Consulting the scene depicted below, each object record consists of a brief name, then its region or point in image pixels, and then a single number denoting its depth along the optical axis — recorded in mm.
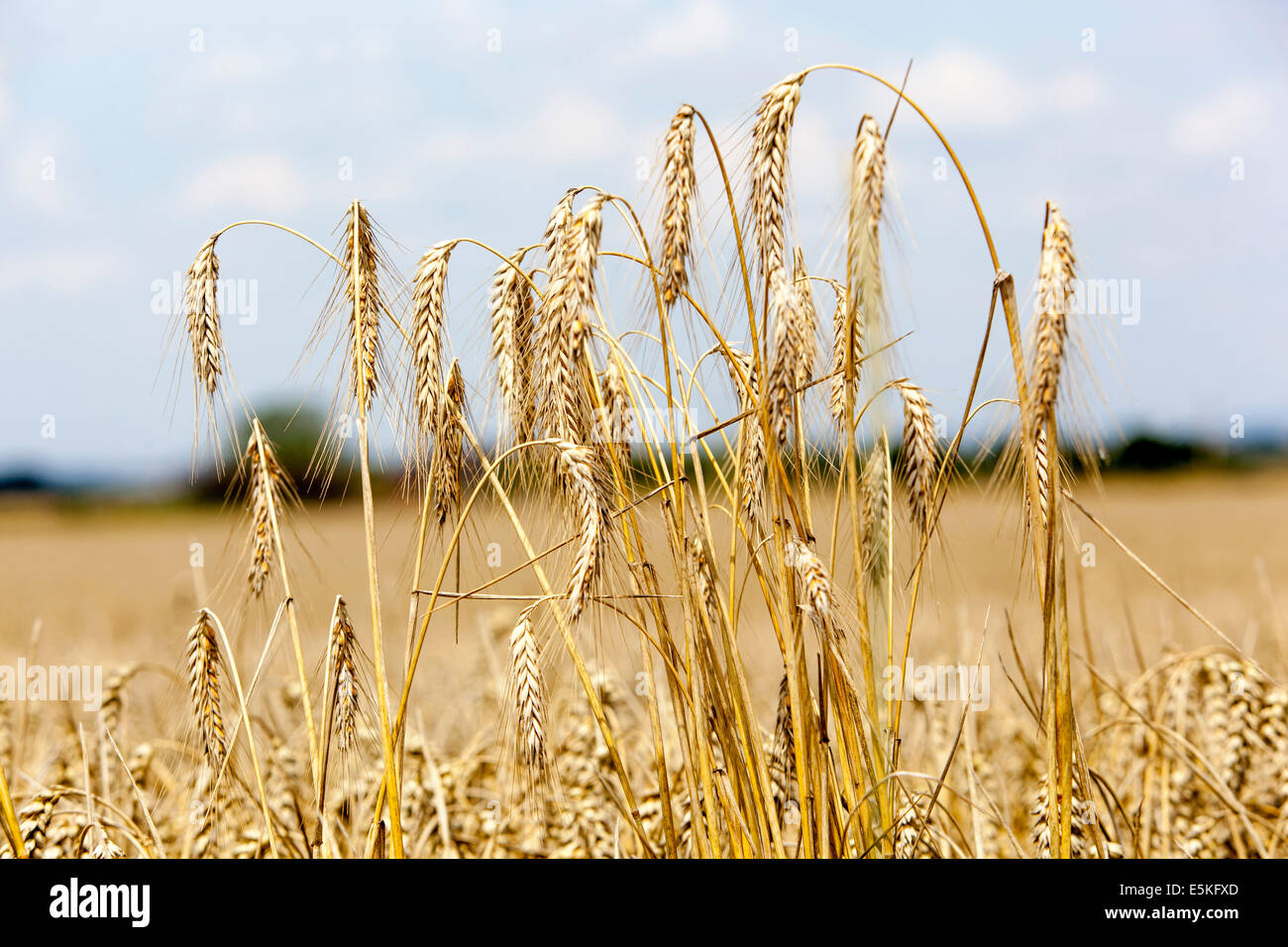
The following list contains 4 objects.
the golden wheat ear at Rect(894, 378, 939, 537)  819
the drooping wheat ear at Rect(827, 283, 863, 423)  845
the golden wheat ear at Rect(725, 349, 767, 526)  789
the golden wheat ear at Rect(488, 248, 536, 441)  823
